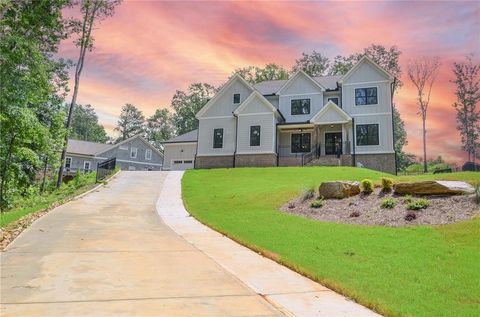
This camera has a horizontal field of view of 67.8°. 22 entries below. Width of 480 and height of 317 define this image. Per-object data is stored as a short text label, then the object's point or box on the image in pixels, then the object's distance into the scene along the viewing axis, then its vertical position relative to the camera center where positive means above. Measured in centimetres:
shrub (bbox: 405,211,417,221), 1062 -72
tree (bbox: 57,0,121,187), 3028 +1359
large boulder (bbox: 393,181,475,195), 1202 +17
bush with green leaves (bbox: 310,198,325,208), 1362 -57
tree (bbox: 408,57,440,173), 4916 +1327
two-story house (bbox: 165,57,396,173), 2958 +558
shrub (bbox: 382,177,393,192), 1369 +28
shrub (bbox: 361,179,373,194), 1399 +18
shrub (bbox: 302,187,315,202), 1489 -22
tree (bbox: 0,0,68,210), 1608 +440
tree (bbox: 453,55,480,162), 5675 +1361
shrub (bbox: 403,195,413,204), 1196 -24
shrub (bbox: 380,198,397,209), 1191 -39
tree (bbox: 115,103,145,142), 8469 +1466
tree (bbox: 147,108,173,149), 7988 +1328
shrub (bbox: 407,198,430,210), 1131 -38
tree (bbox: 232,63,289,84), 5288 +1708
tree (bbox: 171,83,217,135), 6831 +1578
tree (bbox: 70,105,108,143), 9094 +1398
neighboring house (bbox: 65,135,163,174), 5159 +412
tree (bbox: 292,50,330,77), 5275 +1841
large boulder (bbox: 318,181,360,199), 1421 +1
